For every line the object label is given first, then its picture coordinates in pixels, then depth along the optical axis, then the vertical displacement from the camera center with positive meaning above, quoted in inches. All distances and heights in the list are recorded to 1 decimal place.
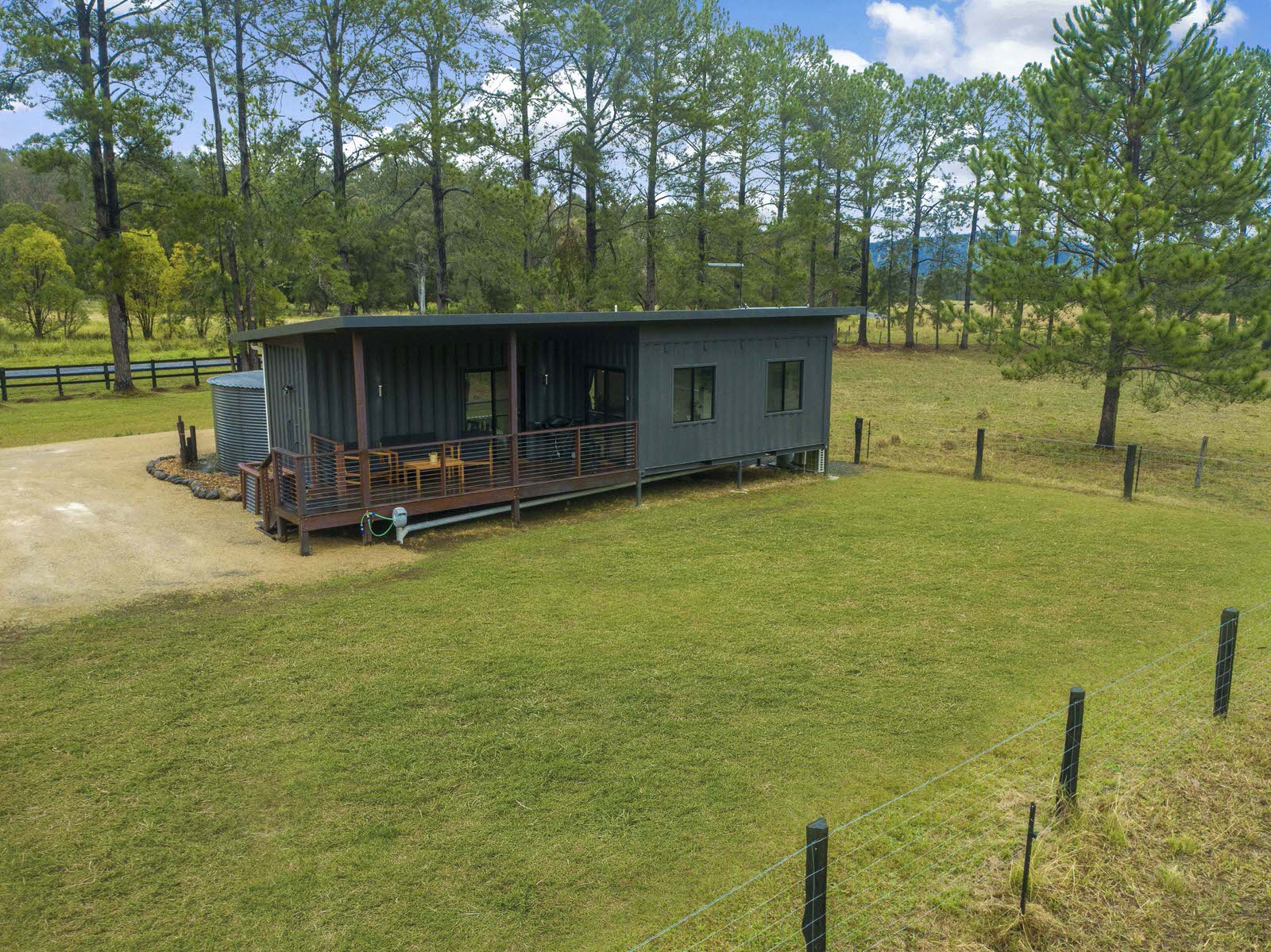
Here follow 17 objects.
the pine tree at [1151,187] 732.7 +107.8
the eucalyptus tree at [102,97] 988.6 +240.8
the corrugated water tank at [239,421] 636.7 -72.1
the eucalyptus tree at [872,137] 1753.2 +356.3
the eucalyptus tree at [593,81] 1131.9 +305.4
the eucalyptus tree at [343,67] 1095.0 +299.5
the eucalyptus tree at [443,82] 1137.4 +296.3
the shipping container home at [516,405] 508.7 -56.8
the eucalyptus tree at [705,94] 1211.9 +300.0
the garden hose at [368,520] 500.4 -108.4
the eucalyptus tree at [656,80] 1163.3 +306.5
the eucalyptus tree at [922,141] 1841.8 +361.2
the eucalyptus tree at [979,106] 1820.9 +423.6
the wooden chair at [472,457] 542.9 -83.6
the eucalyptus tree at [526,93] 1143.0 +289.0
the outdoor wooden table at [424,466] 526.0 -85.0
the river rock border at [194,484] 595.2 -110.6
